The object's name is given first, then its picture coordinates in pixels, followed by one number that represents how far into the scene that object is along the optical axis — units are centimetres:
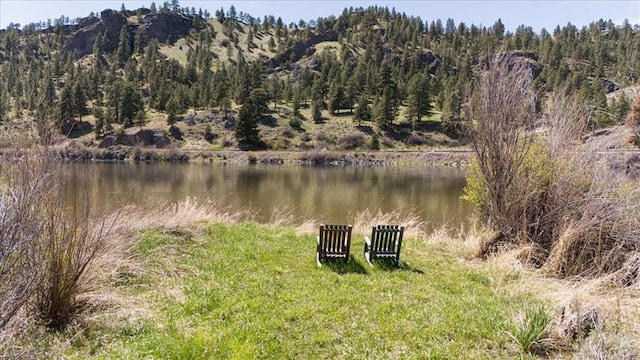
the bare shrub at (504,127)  922
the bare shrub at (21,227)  396
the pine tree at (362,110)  7450
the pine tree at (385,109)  7350
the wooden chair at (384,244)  861
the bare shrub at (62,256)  484
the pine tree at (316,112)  7750
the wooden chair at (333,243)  843
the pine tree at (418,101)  7650
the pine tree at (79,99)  7056
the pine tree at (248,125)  6700
